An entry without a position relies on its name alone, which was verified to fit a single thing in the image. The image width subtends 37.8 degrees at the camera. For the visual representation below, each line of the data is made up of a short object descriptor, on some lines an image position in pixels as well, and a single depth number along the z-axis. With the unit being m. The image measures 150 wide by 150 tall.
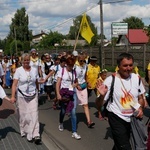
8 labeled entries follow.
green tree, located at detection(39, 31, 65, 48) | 50.17
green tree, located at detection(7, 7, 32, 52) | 58.25
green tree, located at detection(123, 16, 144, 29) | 68.93
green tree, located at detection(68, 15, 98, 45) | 68.50
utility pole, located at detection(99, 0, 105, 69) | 14.31
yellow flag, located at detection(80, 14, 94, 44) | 9.76
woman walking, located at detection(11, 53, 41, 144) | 4.22
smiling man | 2.85
